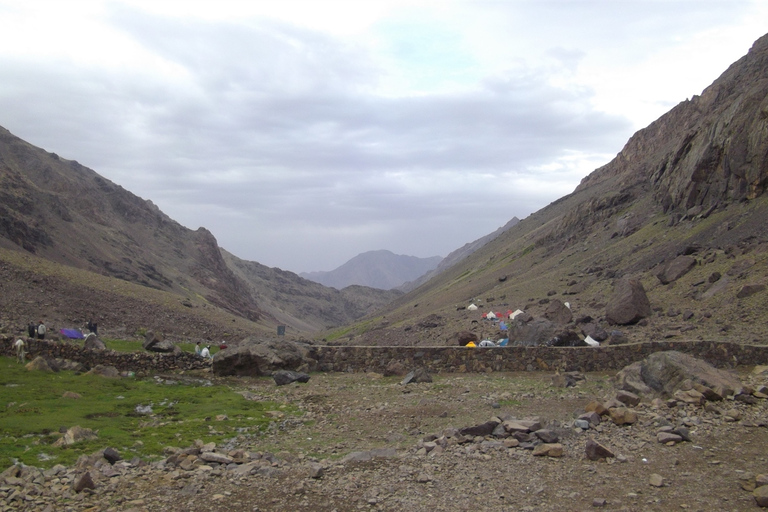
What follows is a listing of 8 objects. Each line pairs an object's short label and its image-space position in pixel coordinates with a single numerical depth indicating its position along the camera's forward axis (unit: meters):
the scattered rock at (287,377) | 20.22
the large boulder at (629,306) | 29.38
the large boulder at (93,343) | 23.38
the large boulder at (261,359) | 21.89
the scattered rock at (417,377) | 19.06
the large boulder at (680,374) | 13.09
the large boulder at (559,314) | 32.78
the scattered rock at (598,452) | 9.69
